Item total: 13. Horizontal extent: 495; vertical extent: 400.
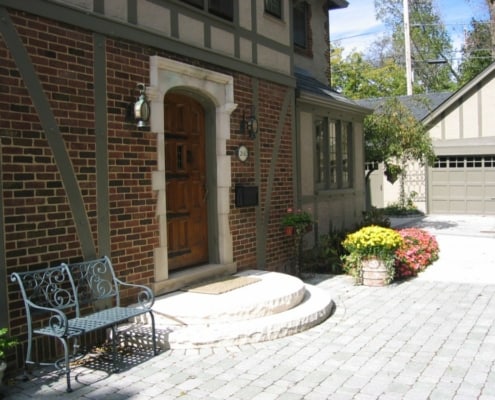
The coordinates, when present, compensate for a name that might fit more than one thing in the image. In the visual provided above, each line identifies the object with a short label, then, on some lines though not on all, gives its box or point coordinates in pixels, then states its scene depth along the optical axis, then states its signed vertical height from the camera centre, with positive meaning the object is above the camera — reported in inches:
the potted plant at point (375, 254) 313.3 -41.5
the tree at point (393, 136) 550.9 +50.8
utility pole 1027.3 +262.2
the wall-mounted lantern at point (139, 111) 220.4 +32.5
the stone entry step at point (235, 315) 201.9 -52.8
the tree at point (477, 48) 1300.4 +334.6
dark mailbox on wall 291.4 -4.8
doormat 242.5 -46.2
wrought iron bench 169.8 -39.4
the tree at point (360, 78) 1357.0 +275.7
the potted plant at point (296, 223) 322.0 -22.3
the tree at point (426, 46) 1512.1 +395.4
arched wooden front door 259.6 +3.3
